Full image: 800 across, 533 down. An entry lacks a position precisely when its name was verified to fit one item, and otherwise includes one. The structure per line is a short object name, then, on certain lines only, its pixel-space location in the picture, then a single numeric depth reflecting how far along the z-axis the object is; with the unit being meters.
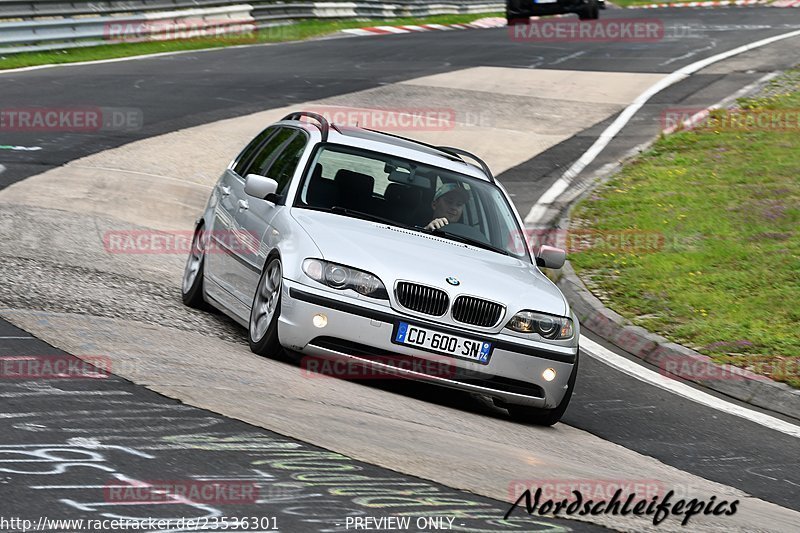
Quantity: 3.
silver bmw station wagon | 15.52
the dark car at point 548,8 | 72.62
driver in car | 17.98
